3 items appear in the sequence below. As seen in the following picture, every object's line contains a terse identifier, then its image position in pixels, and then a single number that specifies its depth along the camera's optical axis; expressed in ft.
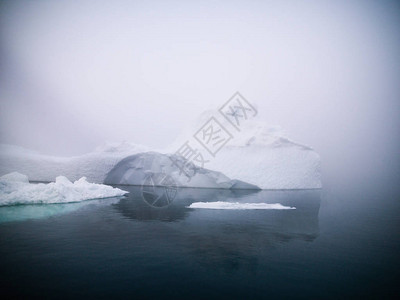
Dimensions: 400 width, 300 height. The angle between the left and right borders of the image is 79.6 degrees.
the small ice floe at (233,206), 53.26
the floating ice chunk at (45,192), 50.85
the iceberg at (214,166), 102.22
